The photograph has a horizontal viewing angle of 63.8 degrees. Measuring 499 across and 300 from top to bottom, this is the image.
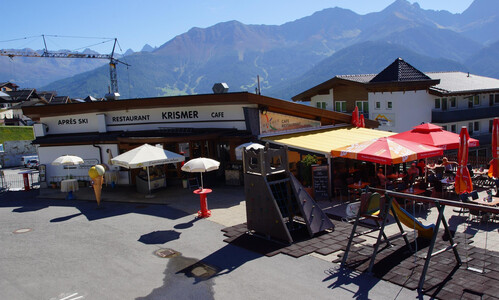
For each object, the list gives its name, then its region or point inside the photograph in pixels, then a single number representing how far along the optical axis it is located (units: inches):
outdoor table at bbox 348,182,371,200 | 565.6
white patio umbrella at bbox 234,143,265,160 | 637.9
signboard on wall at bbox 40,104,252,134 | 763.4
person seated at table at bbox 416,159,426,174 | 653.0
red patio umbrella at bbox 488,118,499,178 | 497.7
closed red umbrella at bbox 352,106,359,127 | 877.3
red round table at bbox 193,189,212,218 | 532.1
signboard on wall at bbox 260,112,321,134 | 745.0
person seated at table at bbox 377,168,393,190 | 553.6
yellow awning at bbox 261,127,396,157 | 644.7
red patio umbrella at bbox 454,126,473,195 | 465.1
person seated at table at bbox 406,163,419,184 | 580.1
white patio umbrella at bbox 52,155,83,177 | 735.7
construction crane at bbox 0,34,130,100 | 5753.0
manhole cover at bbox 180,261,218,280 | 352.8
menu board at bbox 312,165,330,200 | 591.2
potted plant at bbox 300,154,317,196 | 604.2
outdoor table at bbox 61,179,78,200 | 749.8
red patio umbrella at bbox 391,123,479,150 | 581.0
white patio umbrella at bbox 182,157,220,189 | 538.0
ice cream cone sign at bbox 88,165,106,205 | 615.0
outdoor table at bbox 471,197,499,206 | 453.1
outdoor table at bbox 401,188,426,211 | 518.8
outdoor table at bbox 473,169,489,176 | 628.8
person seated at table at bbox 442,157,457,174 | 641.0
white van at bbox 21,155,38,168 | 1505.8
